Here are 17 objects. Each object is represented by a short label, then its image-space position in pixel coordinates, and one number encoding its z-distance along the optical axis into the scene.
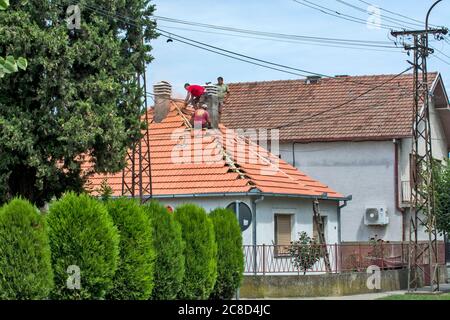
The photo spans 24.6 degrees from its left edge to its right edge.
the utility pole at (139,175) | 31.22
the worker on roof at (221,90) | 36.62
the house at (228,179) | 31.75
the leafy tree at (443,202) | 42.00
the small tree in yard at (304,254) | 30.95
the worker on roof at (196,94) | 35.97
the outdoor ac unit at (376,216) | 43.81
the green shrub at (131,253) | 19.06
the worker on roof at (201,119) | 34.81
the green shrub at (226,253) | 23.23
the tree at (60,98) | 23.92
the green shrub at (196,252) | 21.59
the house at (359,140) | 44.50
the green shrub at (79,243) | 17.64
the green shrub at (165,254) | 20.33
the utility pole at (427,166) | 31.94
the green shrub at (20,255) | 16.50
